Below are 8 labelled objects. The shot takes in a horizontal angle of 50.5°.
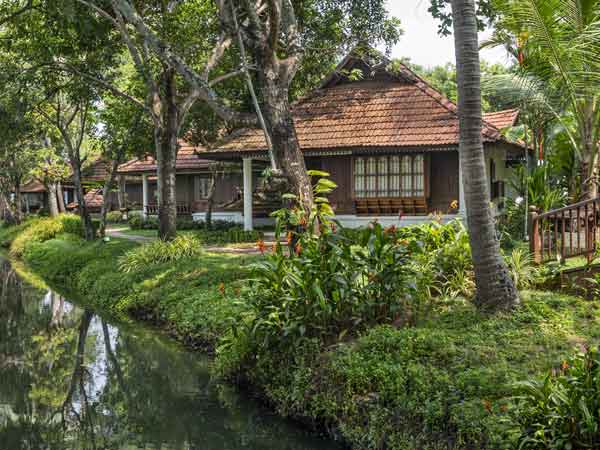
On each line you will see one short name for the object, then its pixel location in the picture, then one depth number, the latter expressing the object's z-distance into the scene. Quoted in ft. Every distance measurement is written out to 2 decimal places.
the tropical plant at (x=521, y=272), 30.45
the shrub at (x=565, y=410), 15.44
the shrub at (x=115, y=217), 117.39
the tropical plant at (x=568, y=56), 32.01
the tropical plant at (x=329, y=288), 25.39
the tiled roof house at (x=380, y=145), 61.11
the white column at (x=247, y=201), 69.10
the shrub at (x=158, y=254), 50.52
